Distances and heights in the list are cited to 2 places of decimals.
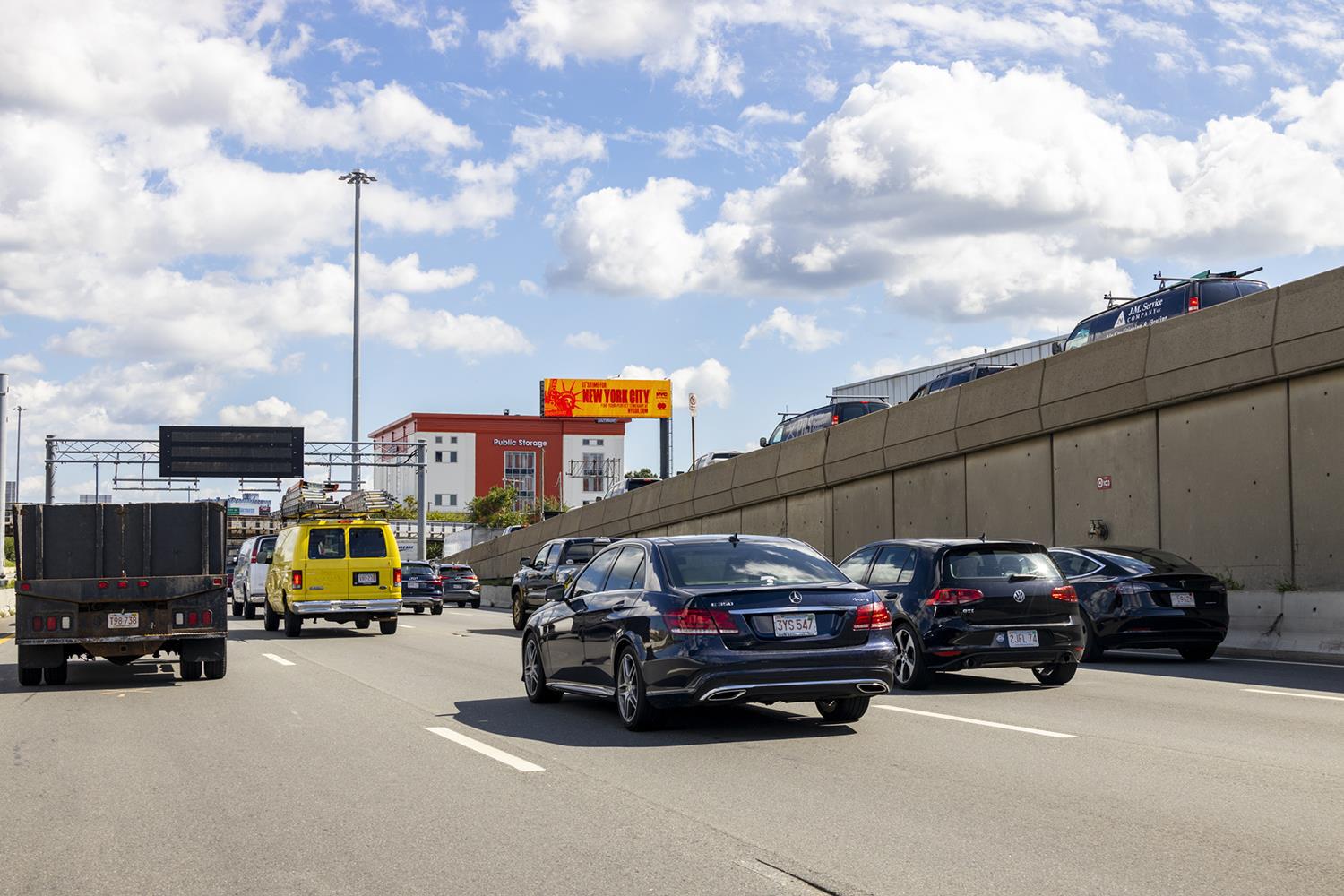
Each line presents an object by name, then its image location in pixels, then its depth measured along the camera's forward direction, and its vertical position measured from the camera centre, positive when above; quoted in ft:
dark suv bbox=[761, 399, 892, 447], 128.47 +11.24
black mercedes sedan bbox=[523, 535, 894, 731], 33.37 -2.09
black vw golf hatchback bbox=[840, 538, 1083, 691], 45.65 -2.25
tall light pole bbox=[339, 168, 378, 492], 229.45 +18.06
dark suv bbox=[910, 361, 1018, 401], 109.91 +12.62
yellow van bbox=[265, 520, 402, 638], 84.69 -1.74
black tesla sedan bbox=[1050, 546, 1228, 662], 55.77 -2.49
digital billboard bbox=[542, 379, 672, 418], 416.87 +41.14
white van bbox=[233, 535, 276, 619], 109.29 -2.13
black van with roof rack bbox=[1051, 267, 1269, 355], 88.38 +14.87
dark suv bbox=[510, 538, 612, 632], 86.79 -1.60
